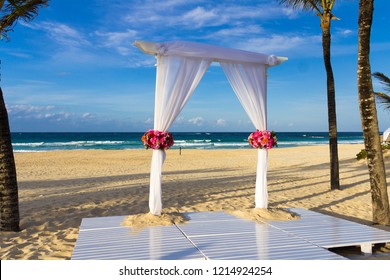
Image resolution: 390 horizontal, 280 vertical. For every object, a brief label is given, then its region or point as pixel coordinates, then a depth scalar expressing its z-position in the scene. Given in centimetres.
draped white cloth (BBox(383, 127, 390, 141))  2307
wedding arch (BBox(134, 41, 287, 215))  611
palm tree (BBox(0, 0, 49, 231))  604
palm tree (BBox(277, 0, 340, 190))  1006
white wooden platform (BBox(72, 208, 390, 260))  439
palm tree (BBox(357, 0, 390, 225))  640
